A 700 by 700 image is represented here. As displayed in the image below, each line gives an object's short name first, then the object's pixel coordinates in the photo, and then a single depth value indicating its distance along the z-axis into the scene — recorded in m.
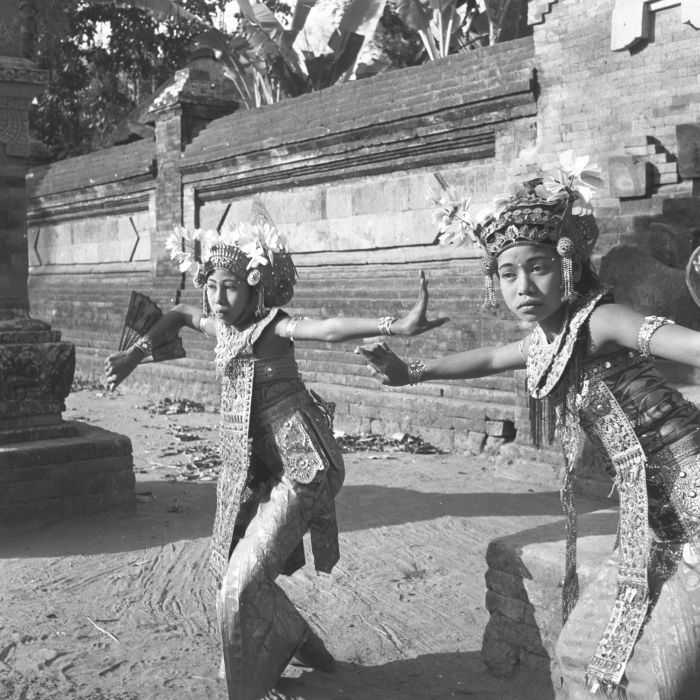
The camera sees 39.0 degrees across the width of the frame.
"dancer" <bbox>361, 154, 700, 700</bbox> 2.74
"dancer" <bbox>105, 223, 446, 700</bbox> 3.77
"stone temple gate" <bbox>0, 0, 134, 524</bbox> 6.93
